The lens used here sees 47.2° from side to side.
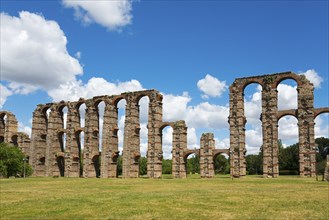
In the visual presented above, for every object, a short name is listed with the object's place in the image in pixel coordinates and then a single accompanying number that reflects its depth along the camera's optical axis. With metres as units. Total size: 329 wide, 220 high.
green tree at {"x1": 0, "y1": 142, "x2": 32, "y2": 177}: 53.29
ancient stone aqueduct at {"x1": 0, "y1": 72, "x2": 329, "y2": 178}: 45.34
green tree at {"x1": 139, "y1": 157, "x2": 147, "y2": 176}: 81.84
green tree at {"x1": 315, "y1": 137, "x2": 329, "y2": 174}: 77.06
